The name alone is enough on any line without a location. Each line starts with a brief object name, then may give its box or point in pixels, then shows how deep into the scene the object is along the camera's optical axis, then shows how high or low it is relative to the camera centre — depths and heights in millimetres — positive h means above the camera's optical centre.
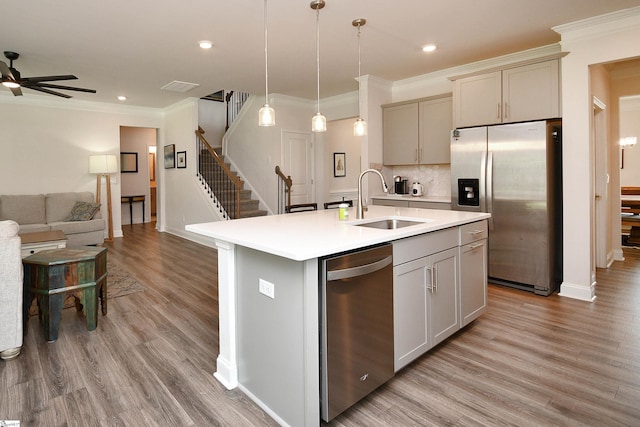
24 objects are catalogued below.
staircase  6852 +269
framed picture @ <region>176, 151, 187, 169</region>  7336 +949
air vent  5777 +1925
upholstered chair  2477 -560
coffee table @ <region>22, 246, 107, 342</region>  2857 -588
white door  7008 +808
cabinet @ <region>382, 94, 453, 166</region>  5023 +1023
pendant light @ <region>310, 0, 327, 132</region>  2982 +692
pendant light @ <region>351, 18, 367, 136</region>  3221 +662
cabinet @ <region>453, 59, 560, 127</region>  3791 +1164
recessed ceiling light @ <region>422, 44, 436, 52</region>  4220 +1789
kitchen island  1776 -525
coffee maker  5688 +268
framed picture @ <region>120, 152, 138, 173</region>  9445 +1141
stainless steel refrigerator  3807 +75
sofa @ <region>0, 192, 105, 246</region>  6105 -115
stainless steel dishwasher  1831 -647
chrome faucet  2959 -42
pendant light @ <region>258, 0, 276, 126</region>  2750 +661
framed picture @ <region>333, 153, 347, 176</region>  8039 +865
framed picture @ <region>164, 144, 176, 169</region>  7781 +1065
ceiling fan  3882 +1444
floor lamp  7047 +741
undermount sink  2897 -158
